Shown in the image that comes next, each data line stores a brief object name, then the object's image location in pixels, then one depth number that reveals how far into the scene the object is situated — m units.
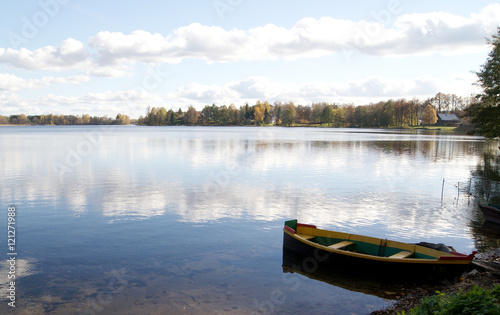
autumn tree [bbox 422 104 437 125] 180.79
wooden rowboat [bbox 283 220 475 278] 13.52
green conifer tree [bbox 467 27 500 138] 43.97
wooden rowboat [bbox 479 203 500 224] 21.60
